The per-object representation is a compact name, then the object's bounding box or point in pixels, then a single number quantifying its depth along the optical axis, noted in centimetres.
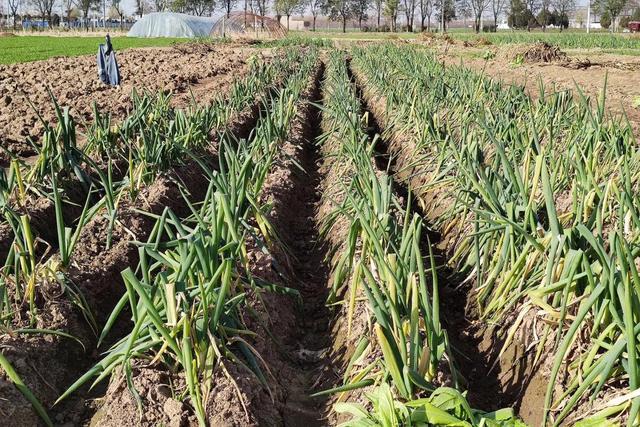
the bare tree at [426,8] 7400
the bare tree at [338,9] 7883
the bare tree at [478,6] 6832
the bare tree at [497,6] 7650
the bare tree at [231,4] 8216
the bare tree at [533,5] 7791
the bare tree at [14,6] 7471
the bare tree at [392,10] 6494
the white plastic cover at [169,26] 4072
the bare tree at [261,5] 7463
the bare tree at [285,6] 6488
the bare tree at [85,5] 7825
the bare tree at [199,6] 7756
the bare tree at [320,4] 8162
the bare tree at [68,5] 8010
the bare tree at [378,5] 7626
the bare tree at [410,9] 7168
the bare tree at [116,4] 8576
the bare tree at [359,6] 8125
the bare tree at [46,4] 7741
